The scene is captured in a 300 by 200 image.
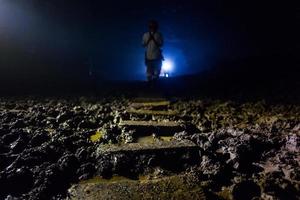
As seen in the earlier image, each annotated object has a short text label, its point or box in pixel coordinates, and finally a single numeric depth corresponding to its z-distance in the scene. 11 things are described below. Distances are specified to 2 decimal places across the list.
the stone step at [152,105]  3.09
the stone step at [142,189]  1.25
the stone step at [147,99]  3.52
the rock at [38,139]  1.92
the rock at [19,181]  1.38
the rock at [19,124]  2.31
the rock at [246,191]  1.29
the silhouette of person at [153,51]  4.64
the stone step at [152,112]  2.76
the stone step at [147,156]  1.55
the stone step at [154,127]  2.18
